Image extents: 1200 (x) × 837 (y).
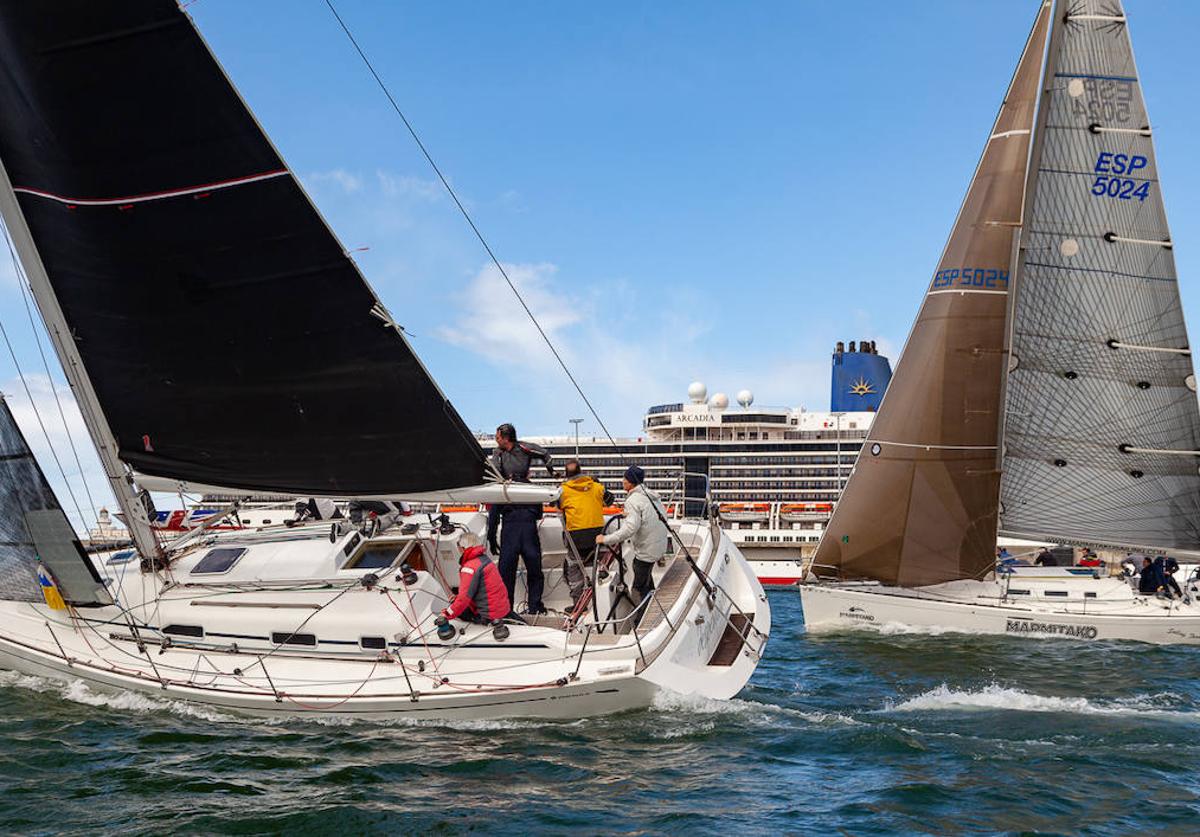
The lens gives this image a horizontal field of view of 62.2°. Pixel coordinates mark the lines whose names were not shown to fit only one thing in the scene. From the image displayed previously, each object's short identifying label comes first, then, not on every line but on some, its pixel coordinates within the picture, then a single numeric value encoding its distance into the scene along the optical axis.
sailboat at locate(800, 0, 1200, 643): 16.95
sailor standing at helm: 8.57
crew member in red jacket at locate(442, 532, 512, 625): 8.24
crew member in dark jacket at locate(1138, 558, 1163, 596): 17.70
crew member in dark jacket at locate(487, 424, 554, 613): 9.23
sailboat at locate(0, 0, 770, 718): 8.28
